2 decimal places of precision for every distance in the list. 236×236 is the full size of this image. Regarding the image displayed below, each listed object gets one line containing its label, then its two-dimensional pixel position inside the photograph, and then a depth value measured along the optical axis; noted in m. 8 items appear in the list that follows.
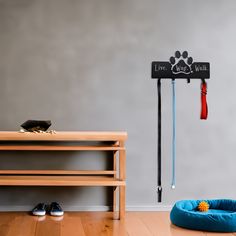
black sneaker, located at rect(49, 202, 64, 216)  4.73
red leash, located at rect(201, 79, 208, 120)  5.13
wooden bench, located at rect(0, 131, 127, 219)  4.57
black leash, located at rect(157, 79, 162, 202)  5.11
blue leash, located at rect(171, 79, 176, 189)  5.12
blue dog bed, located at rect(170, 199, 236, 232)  4.06
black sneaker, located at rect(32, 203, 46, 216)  4.73
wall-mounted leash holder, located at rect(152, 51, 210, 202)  5.10
